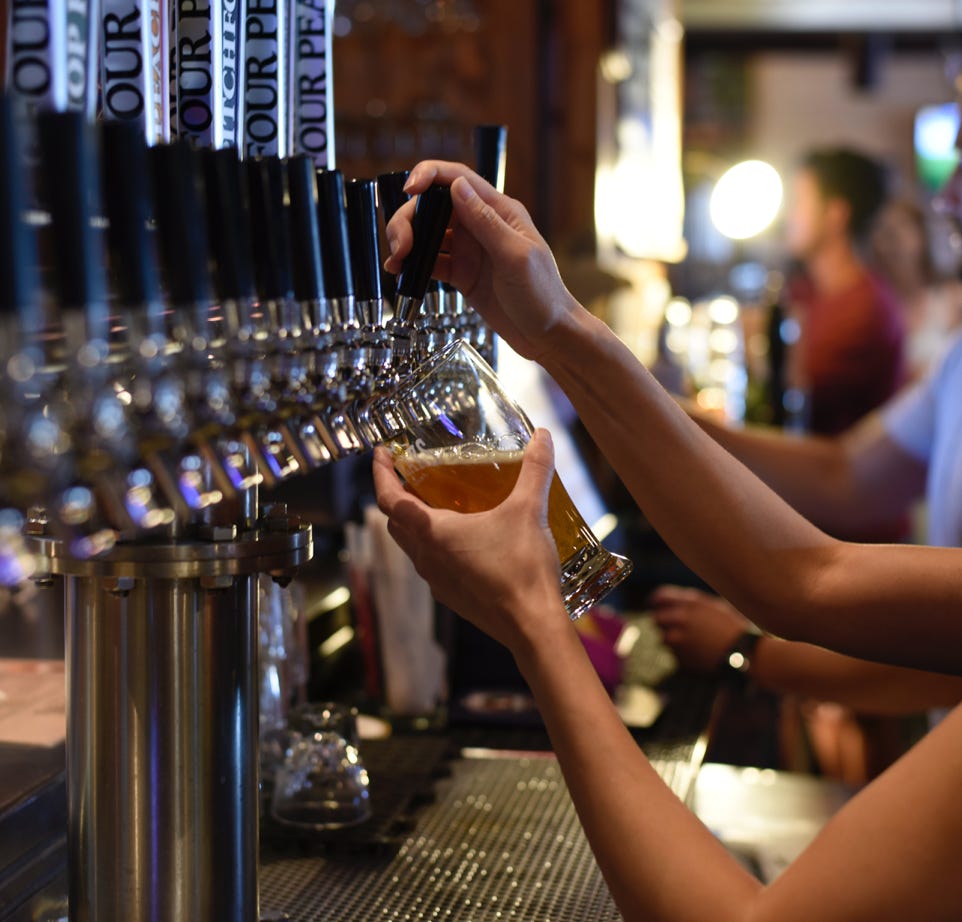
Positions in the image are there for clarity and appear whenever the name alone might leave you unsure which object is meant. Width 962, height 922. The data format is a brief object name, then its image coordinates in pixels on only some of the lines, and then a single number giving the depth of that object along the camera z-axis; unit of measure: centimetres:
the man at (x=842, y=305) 552
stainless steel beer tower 94
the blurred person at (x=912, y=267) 777
